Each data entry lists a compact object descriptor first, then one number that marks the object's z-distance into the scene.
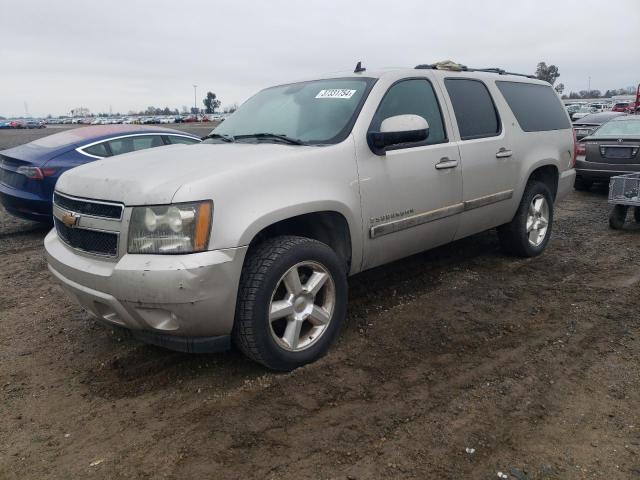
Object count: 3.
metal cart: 6.46
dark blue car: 6.38
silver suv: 2.78
